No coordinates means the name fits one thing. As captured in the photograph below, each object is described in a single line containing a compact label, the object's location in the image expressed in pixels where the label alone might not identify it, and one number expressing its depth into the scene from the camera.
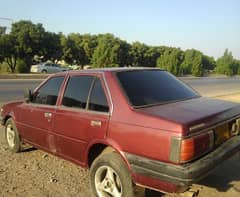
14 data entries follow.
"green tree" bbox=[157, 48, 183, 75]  35.90
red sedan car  2.53
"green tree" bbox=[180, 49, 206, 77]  47.19
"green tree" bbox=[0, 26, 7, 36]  38.17
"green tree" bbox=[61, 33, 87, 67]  40.33
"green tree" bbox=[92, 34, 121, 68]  31.49
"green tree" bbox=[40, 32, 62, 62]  35.98
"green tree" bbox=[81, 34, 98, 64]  42.93
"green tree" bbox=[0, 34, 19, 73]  32.21
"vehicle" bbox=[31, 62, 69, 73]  32.79
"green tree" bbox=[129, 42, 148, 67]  47.36
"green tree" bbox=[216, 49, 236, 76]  63.71
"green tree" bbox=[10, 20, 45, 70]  33.48
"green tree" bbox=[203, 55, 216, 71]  70.88
